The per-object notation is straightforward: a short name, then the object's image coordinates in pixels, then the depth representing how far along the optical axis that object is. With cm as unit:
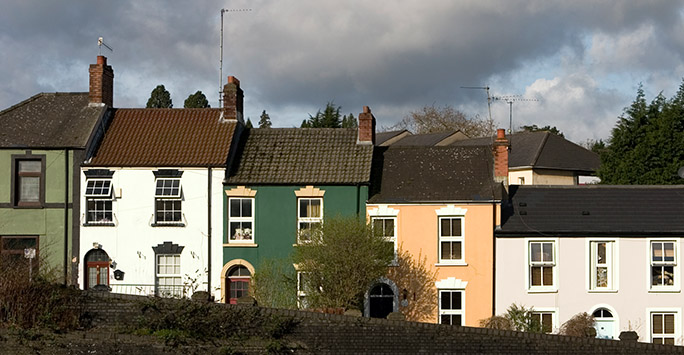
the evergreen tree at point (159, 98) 6531
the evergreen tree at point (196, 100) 6619
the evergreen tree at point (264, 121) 7631
